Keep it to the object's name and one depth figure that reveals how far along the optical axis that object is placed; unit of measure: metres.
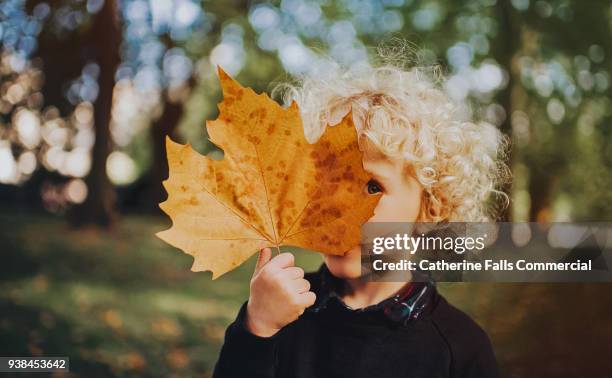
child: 0.78
